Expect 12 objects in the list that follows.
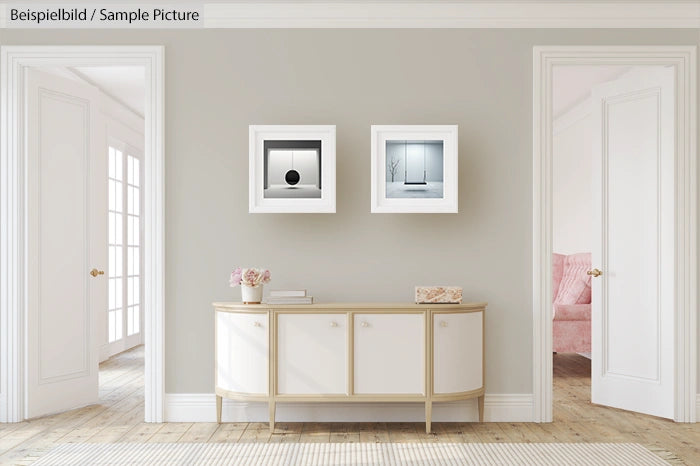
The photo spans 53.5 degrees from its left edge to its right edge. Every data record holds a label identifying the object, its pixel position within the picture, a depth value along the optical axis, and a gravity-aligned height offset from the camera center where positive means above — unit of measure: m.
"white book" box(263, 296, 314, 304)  4.09 -0.42
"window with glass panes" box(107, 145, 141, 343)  7.27 -0.17
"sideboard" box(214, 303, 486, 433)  4.02 -0.72
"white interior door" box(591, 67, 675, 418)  4.49 -0.10
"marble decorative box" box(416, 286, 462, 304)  4.07 -0.39
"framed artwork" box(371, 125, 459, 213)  4.23 +0.36
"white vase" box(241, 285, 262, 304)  4.09 -0.39
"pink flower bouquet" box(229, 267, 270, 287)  4.08 -0.29
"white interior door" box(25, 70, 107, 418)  4.50 -0.11
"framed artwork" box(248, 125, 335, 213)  4.23 +0.36
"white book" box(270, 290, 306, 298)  4.10 -0.38
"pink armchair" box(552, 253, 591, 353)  6.25 -0.81
